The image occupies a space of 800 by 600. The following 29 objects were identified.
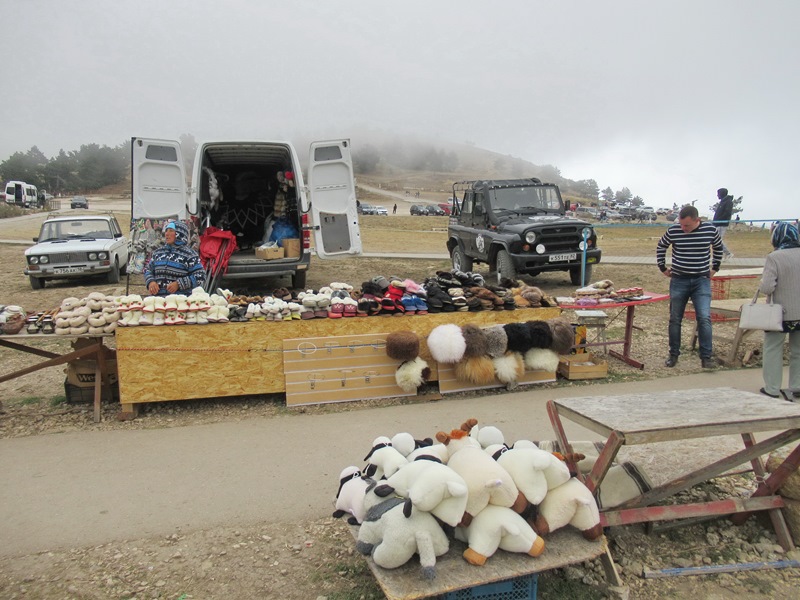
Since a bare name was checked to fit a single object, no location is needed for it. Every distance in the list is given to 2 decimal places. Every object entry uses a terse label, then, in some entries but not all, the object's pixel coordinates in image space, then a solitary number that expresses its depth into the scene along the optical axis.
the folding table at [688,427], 2.81
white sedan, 12.35
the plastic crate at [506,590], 2.60
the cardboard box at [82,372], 5.66
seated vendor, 6.70
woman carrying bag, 5.50
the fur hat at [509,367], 5.91
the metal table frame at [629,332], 6.82
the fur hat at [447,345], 5.63
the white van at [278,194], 8.85
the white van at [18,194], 47.38
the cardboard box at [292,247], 10.12
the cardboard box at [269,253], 9.97
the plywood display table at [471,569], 2.41
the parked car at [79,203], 49.38
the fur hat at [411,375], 5.70
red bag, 9.21
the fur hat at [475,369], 5.76
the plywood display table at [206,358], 5.42
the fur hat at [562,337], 6.04
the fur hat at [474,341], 5.71
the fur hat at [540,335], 5.96
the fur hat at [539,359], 6.07
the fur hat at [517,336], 5.90
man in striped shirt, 6.43
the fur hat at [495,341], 5.81
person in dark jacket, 13.01
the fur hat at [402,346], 5.65
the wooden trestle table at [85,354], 5.32
